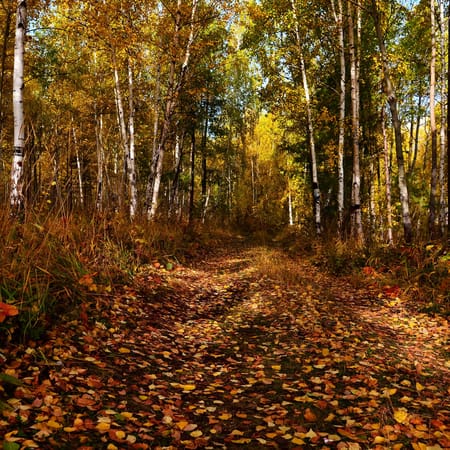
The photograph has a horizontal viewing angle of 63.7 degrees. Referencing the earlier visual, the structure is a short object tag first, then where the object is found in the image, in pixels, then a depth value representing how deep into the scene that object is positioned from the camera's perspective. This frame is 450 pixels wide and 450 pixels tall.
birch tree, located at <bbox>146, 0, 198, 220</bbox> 11.25
